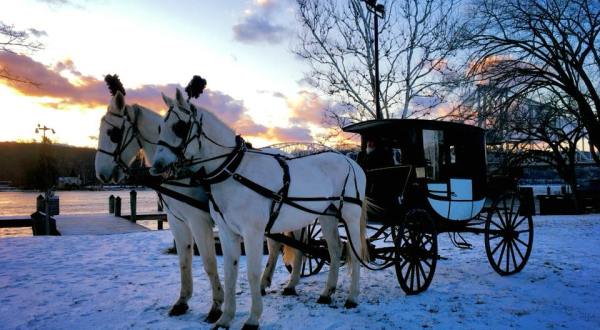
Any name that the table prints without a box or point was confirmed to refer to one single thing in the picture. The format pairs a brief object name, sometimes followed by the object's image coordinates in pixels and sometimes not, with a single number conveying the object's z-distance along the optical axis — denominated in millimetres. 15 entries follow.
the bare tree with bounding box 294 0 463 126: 19094
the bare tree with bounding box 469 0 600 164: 14523
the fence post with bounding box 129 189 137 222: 19688
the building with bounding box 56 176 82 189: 112750
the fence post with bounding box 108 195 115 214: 23844
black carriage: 5688
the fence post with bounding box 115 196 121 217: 21688
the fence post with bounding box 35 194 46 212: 19797
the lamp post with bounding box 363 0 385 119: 15438
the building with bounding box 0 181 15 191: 115462
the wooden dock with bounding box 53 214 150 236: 15695
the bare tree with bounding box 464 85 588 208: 15102
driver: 6375
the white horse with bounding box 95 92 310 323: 4566
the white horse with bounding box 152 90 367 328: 3951
